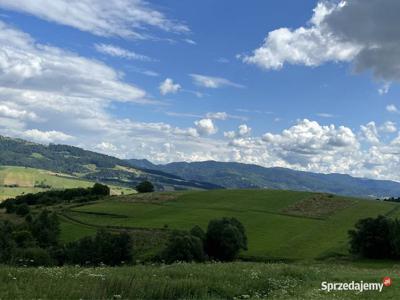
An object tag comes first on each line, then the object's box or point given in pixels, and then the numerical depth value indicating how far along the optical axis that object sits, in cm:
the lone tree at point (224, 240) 8538
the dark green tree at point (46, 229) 9909
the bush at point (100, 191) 19688
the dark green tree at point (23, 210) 15300
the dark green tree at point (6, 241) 7416
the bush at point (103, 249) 8125
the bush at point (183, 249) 7594
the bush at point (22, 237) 9631
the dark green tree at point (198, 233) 8742
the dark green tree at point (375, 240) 7856
